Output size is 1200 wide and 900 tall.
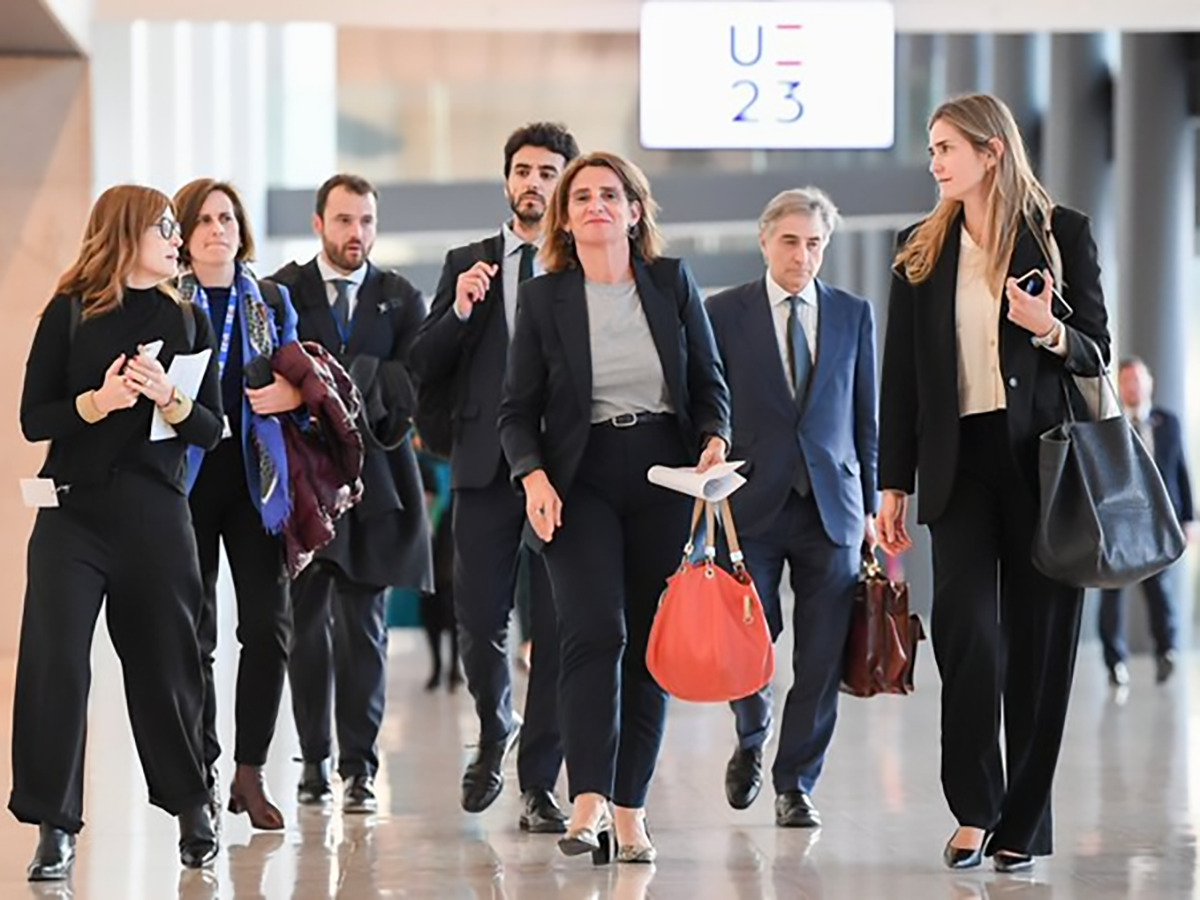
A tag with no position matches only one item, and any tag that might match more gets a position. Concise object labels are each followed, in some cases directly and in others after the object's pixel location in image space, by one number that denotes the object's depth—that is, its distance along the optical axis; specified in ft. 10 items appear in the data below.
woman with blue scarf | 40.19
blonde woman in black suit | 36.14
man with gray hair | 43.06
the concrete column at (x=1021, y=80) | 111.86
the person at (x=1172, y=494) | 78.07
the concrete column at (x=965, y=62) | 125.80
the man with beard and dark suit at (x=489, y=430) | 42.91
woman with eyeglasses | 35.65
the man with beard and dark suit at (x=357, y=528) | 45.39
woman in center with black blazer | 36.40
